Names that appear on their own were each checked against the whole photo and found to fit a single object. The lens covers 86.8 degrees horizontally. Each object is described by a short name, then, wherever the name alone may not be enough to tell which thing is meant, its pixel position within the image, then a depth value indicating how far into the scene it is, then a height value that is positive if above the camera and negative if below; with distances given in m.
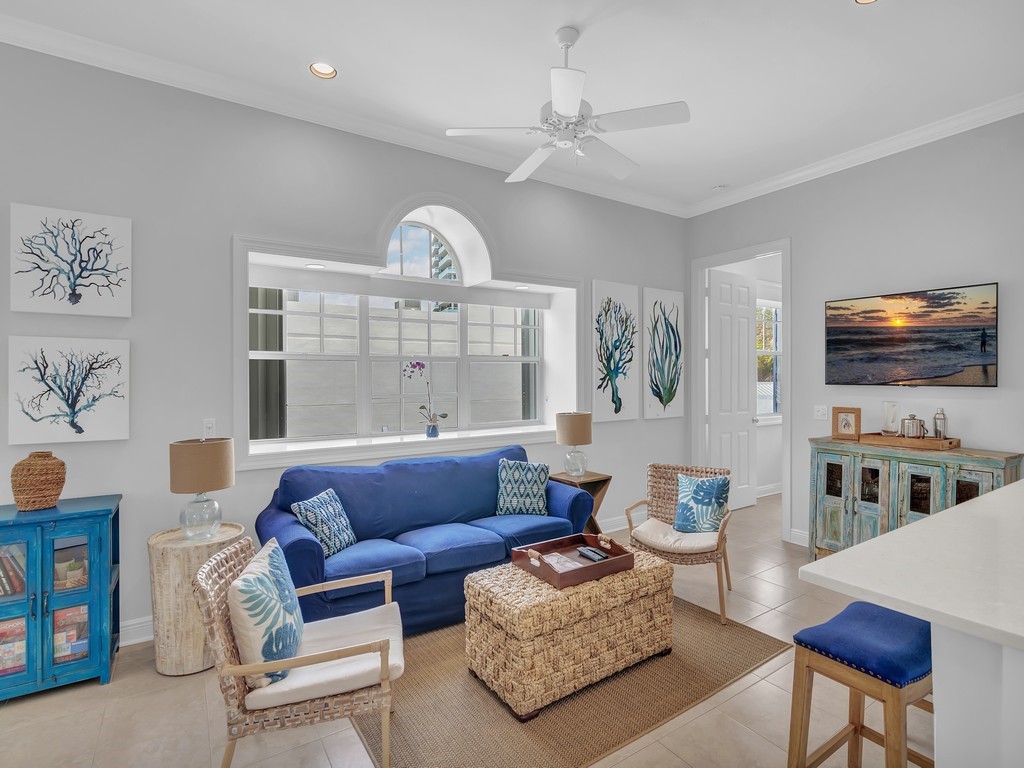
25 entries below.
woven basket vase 2.50 -0.46
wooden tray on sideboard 3.54 -0.39
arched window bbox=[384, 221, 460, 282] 4.29 +1.05
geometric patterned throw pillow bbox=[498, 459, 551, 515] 3.81 -0.75
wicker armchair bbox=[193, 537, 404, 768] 1.71 -1.01
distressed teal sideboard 3.35 -0.67
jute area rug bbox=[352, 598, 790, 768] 2.09 -1.41
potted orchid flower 4.36 +0.06
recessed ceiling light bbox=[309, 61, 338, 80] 3.01 +1.76
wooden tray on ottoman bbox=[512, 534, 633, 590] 2.46 -0.86
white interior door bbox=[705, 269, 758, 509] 5.57 +0.03
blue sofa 2.80 -0.92
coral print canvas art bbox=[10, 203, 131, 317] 2.71 +0.62
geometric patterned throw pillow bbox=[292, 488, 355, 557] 2.98 -0.77
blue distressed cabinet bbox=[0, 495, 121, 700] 2.39 -0.97
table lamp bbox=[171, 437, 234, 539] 2.65 -0.46
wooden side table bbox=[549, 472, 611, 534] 3.99 -0.76
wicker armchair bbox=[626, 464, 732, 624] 3.21 -0.94
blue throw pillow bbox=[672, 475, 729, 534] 3.43 -0.78
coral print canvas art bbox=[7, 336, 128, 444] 2.70 -0.04
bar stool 1.52 -0.82
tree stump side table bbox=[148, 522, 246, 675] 2.62 -1.08
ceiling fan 2.35 +1.26
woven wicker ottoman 2.27 -1.11
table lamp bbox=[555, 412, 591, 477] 4.11 -0.39
